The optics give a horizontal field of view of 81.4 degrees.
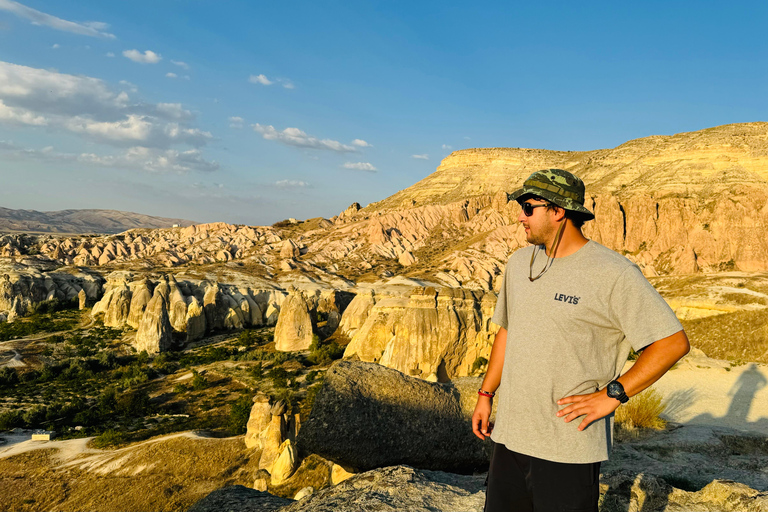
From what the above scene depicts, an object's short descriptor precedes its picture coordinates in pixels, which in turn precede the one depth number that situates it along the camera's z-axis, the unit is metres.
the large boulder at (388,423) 6.36
